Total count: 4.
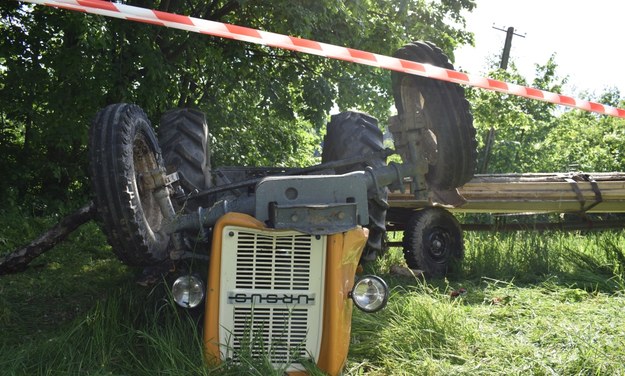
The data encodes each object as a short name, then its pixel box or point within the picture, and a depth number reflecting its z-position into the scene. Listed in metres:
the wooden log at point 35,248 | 5.29
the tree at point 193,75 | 8.48
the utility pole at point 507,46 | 29.33
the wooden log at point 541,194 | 8.66
